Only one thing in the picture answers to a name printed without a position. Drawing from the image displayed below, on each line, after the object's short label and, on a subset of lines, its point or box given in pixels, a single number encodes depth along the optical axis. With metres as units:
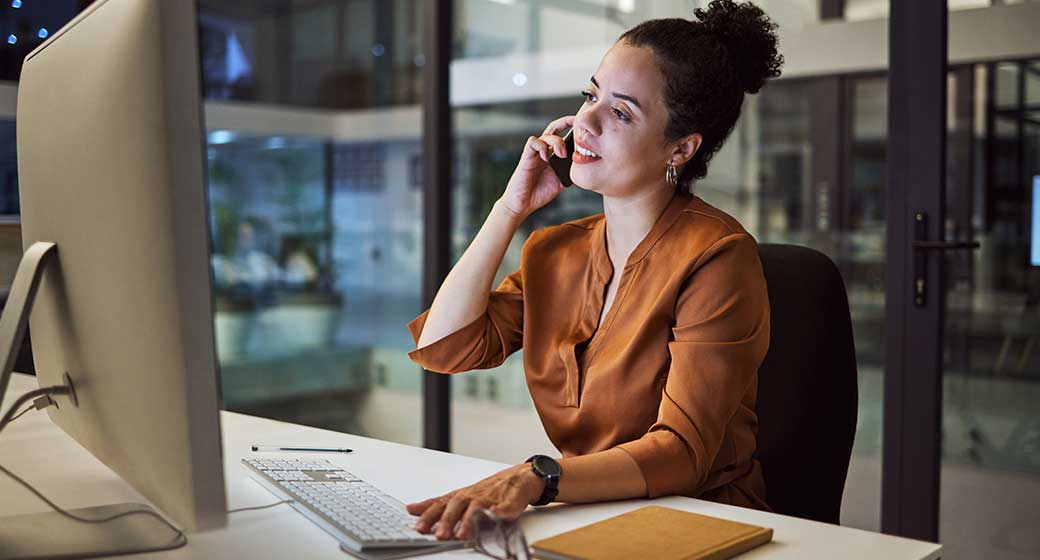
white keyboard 1.05
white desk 1.07
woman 1.46
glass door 2.50
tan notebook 1.01
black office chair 1.66
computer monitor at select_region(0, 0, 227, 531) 0.81
